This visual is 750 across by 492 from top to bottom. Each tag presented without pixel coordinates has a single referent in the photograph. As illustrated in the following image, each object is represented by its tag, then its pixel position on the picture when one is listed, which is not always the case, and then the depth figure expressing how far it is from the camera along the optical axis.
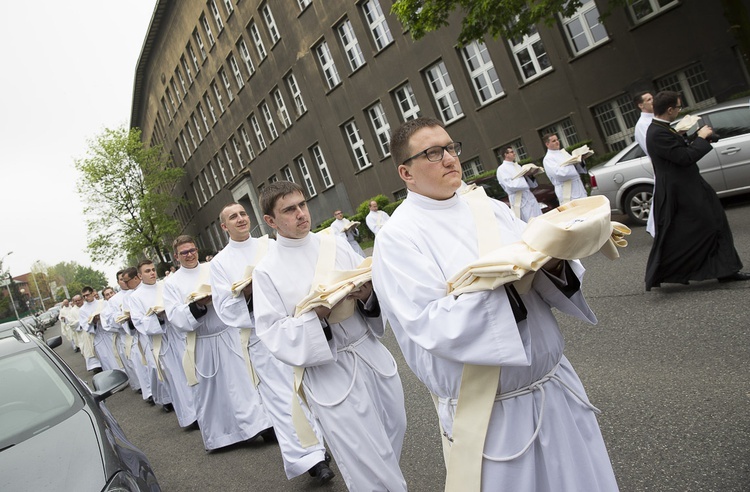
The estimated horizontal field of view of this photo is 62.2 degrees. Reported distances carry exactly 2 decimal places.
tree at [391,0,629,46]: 12.87
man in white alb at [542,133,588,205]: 12.75
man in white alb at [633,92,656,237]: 7.24
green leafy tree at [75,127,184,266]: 45.88
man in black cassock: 6.31
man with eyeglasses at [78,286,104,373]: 14.94
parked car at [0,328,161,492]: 2.95
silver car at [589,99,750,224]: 9.97
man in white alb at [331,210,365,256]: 18.00
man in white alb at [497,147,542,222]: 13.67
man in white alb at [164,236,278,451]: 6.29
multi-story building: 15.98
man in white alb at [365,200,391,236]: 20.20
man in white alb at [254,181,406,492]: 3.65
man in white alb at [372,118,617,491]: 2.17
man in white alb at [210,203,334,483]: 4.80
